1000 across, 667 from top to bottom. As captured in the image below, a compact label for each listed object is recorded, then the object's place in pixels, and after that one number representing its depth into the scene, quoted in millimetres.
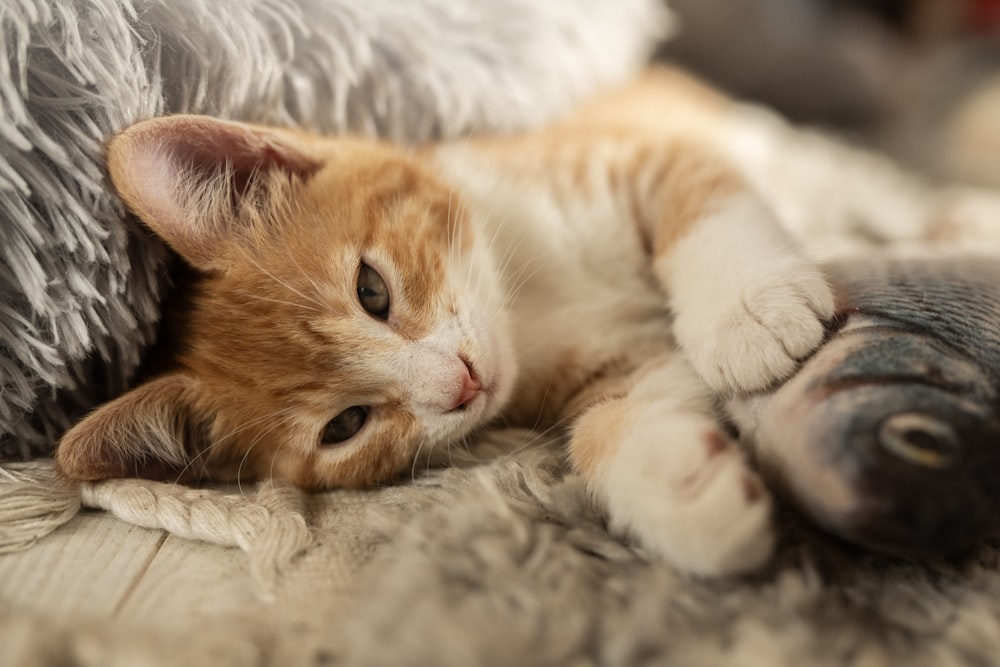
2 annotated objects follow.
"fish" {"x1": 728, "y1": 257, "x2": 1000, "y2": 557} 209
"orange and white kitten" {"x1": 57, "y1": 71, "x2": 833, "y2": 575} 247
